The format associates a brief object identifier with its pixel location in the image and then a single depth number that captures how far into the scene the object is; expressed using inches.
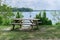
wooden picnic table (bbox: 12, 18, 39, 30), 119.2
